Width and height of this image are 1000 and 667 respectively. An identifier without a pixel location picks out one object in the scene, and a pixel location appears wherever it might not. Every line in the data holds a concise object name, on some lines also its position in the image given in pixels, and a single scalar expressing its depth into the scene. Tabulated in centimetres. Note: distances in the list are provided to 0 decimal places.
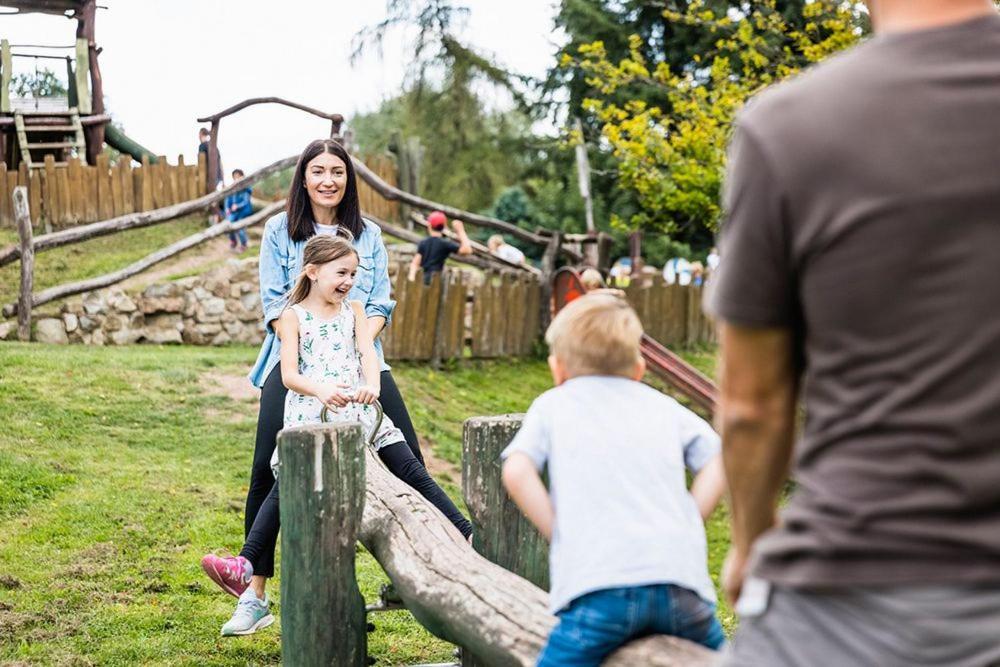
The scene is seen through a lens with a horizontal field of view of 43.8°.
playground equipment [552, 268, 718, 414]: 1364
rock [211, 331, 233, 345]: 1370
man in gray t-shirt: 154
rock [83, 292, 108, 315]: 1295
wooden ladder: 1956
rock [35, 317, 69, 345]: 1262
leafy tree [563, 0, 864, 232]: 1333
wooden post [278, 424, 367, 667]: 392
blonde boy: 246
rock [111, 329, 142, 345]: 1317
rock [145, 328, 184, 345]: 1338
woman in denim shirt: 503
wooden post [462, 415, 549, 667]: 412
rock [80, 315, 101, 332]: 1291
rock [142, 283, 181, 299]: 1340
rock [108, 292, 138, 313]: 1312
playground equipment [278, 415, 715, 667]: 367
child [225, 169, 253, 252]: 1762
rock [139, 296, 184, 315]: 1334
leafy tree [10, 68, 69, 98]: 2039
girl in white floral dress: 471
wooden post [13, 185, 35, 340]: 1217
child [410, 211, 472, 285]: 1428
